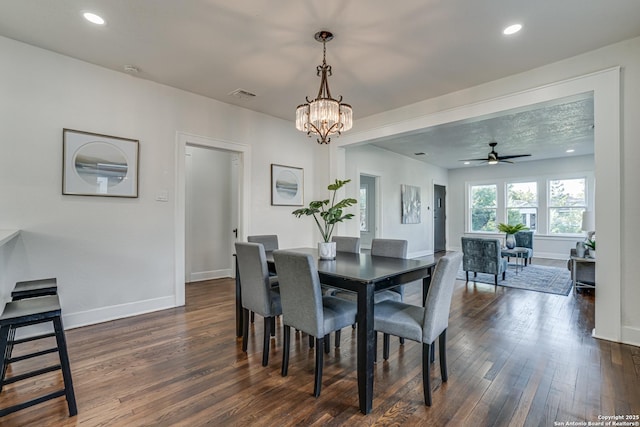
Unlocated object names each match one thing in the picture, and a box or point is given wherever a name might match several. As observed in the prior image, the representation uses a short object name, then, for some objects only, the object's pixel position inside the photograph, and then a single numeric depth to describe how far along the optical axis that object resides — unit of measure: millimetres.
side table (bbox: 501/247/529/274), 6082
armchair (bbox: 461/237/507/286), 4812
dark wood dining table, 1747
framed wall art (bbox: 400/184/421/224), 7617
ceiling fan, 6102
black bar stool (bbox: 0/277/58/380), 2069
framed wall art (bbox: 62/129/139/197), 2973
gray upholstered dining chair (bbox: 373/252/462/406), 1816
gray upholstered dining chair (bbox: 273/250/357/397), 1890
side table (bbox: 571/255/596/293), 4371
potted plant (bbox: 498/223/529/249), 6102
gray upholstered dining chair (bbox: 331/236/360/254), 3168
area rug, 4645
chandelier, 2609
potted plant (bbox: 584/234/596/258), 4338
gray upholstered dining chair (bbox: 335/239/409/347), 2641
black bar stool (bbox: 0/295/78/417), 1562
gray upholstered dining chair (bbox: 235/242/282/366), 2273
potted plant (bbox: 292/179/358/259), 2533
